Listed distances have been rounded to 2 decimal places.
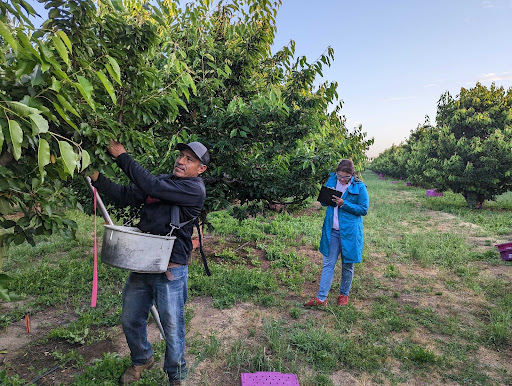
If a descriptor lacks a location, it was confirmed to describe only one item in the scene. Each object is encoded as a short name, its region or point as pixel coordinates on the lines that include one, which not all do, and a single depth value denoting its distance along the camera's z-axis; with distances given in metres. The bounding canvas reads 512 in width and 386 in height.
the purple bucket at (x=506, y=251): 7.17
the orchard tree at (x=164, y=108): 1.57
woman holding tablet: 4.71
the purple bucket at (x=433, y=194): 21.47
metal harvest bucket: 2.39
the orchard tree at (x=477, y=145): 14.62
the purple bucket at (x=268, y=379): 3.07
